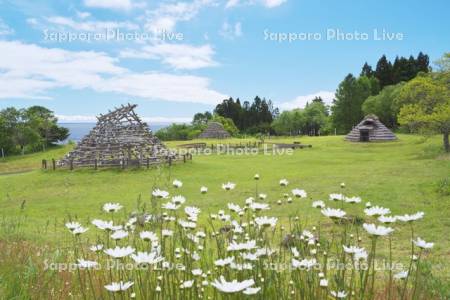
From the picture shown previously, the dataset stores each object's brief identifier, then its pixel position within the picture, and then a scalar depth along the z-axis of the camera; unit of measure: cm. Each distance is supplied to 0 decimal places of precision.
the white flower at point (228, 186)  352
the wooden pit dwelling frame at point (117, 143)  2738
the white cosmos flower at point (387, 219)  241
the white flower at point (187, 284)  233
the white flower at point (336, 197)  303
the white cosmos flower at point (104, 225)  265
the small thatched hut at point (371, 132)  4141
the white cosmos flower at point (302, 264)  239
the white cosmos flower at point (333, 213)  249
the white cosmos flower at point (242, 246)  232
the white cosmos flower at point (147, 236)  251
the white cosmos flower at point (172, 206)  299
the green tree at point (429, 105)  2548
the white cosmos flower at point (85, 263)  233
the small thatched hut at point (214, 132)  6450
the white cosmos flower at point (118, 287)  196
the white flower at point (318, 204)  312
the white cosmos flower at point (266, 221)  257
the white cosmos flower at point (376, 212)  250
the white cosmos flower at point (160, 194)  321
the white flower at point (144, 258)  208
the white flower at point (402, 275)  247
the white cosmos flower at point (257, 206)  293
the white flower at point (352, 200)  297
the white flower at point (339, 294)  219
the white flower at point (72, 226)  280
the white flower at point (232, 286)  166
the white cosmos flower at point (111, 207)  295
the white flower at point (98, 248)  286
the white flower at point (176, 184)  342
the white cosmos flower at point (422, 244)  236
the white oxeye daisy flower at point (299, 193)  329
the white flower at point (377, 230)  219
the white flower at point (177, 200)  314
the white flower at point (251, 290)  178
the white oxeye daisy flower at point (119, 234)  252
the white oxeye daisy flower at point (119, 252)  209
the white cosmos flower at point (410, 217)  245
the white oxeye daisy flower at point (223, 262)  229
